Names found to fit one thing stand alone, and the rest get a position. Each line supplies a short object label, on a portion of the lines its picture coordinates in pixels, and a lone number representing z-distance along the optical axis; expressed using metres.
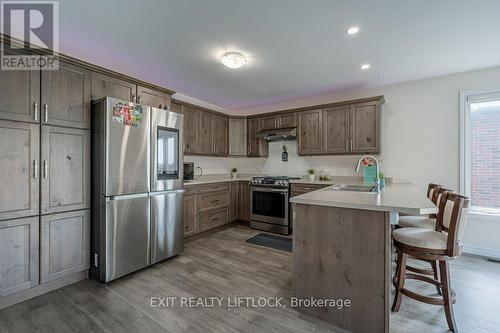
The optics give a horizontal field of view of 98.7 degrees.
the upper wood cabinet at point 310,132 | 3.91
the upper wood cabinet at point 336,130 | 3.66
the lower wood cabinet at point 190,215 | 3.38
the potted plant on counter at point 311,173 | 4.15
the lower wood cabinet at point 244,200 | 4.39
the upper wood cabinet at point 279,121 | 4.19
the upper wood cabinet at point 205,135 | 4.01
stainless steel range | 3.88
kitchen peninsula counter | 1.50
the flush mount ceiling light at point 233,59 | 2.47
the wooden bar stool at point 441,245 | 1.53
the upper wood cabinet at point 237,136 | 4.71
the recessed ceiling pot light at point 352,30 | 2.04
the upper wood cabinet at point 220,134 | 4.36
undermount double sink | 2.51
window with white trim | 2.96
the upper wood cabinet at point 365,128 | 3.42
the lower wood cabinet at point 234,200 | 4.32
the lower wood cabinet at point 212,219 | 3.67
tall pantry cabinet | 1.84
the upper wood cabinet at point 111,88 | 2.37
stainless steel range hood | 4.13
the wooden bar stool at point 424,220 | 2.12
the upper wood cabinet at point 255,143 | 4.64
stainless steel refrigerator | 2.22
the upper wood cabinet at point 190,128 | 3.72
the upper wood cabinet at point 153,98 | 2.73
